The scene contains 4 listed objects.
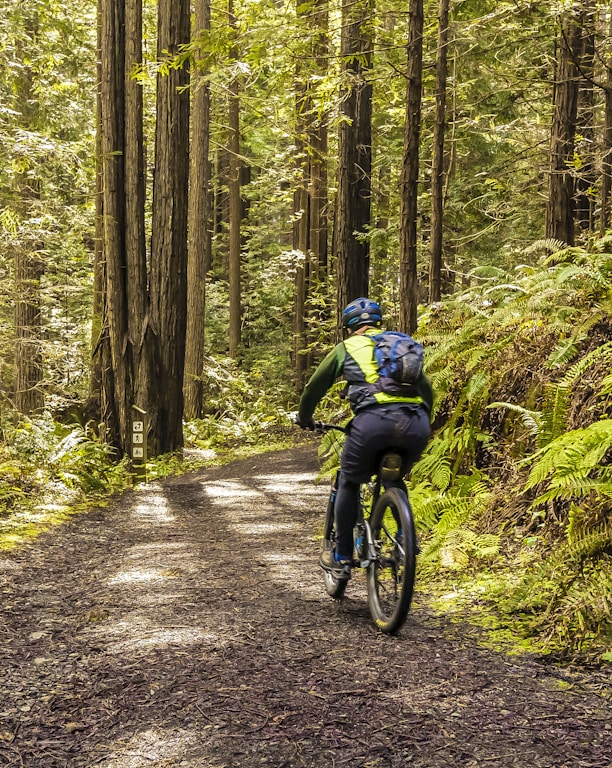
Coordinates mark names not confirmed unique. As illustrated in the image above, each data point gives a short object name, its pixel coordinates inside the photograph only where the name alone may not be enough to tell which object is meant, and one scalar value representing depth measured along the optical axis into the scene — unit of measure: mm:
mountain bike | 4691
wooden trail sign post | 12586
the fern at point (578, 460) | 5000
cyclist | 4973
